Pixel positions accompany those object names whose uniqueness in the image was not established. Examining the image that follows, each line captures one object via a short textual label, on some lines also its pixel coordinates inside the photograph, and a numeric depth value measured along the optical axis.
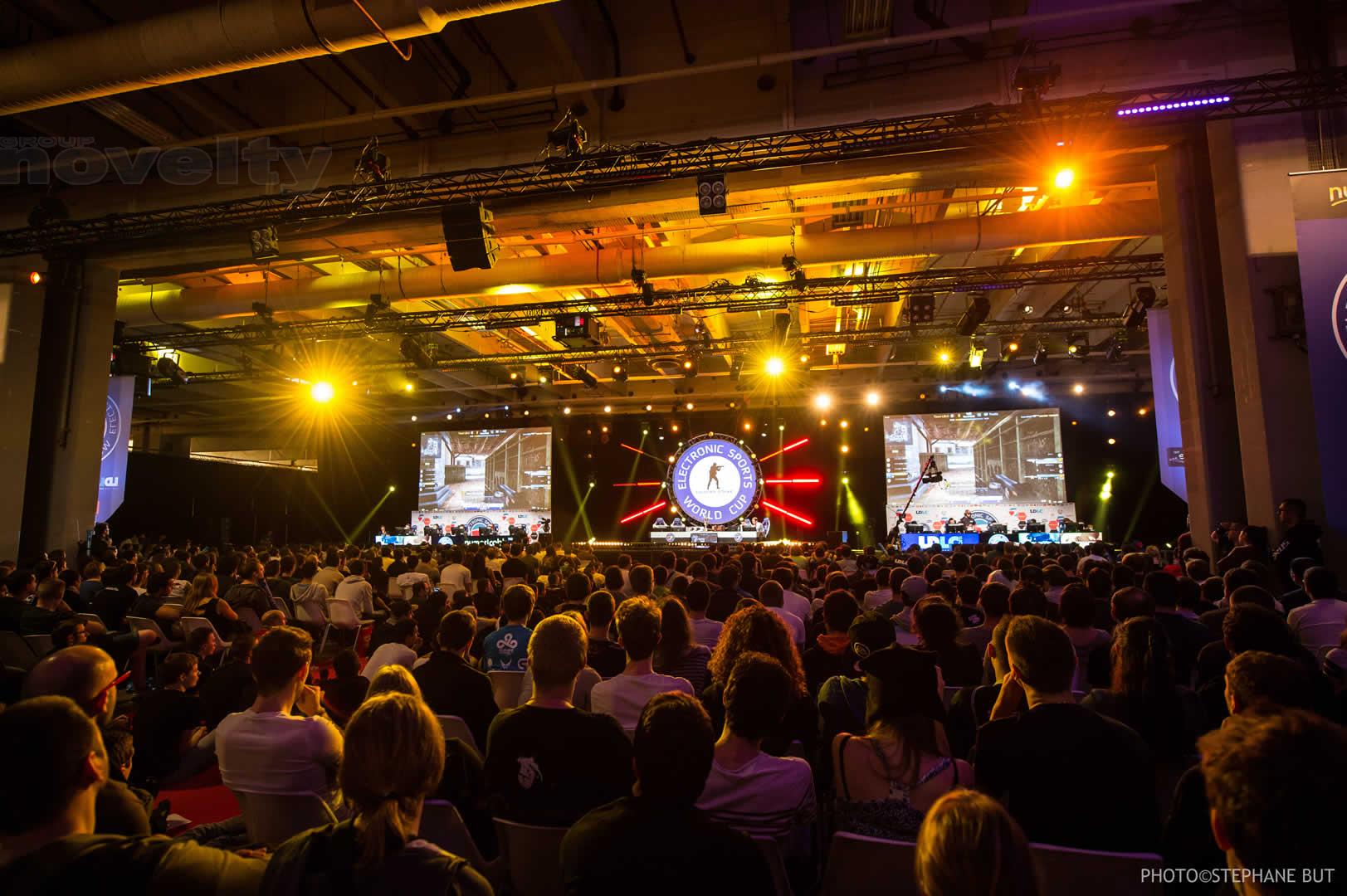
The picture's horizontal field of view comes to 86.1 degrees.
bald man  2.26
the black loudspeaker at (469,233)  7.95
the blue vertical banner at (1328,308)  6.43
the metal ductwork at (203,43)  5.13
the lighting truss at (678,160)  6.75
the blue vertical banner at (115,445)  10.70
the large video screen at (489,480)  21.70
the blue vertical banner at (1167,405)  8.47
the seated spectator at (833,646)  4.30
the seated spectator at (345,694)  3.09
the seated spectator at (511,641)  4.66
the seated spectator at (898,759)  2.18
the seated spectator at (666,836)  1.53
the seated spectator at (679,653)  4.04
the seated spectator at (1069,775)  2.17
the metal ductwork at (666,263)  9.35
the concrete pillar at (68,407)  9.34
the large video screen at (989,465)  18.30
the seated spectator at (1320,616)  4.32
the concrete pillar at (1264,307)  6.78
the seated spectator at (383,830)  1.43
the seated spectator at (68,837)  1.31
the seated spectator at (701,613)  5.13
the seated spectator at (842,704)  3.13
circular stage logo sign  20.80
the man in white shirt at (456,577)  8.73
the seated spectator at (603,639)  4.33
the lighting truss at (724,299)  10.45
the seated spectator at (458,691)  3.42
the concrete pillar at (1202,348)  7.46
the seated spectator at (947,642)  3.92
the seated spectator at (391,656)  4.30
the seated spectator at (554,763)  2.30
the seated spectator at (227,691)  3.60
